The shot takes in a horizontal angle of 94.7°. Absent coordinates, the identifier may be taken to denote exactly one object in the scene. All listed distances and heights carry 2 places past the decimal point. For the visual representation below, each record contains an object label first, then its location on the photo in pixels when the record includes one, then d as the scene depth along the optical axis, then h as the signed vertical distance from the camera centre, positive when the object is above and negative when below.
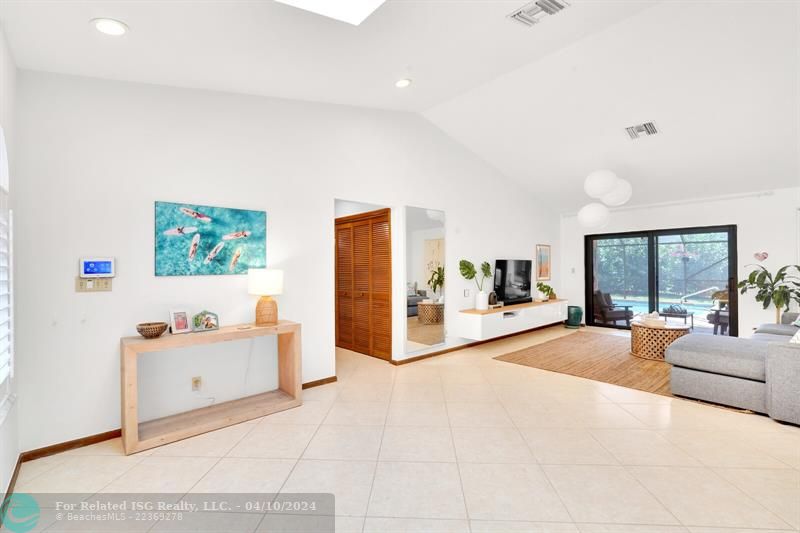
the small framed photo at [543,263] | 7.64 +0.10
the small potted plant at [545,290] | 7.35 -0.45
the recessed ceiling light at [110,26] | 2.17 +1.47
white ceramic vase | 5.84 -0.51
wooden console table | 2.63 -1.15
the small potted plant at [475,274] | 5.73 -0.09
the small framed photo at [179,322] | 2.97 -0.42
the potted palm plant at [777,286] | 5.16 -0.29
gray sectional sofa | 2.99 -0.95
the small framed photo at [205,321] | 3.08 -0.43
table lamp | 3.33 -0.17
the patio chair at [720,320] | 6.24 -0.90
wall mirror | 5.08 -0.14
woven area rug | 4.26 -1.28
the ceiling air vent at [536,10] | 2.72 +1.95
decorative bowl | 2.77 -0.45
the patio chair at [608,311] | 7.39 -0.88
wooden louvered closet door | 5.04 -0.22
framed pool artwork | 3.08 +0.27
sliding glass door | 6.31 -0.19
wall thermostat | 2.74 +0.02
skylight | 1.88 +1.36
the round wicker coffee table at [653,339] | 5.01 -0.99
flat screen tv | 6.36 -0.22
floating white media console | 5.59 -0.86
